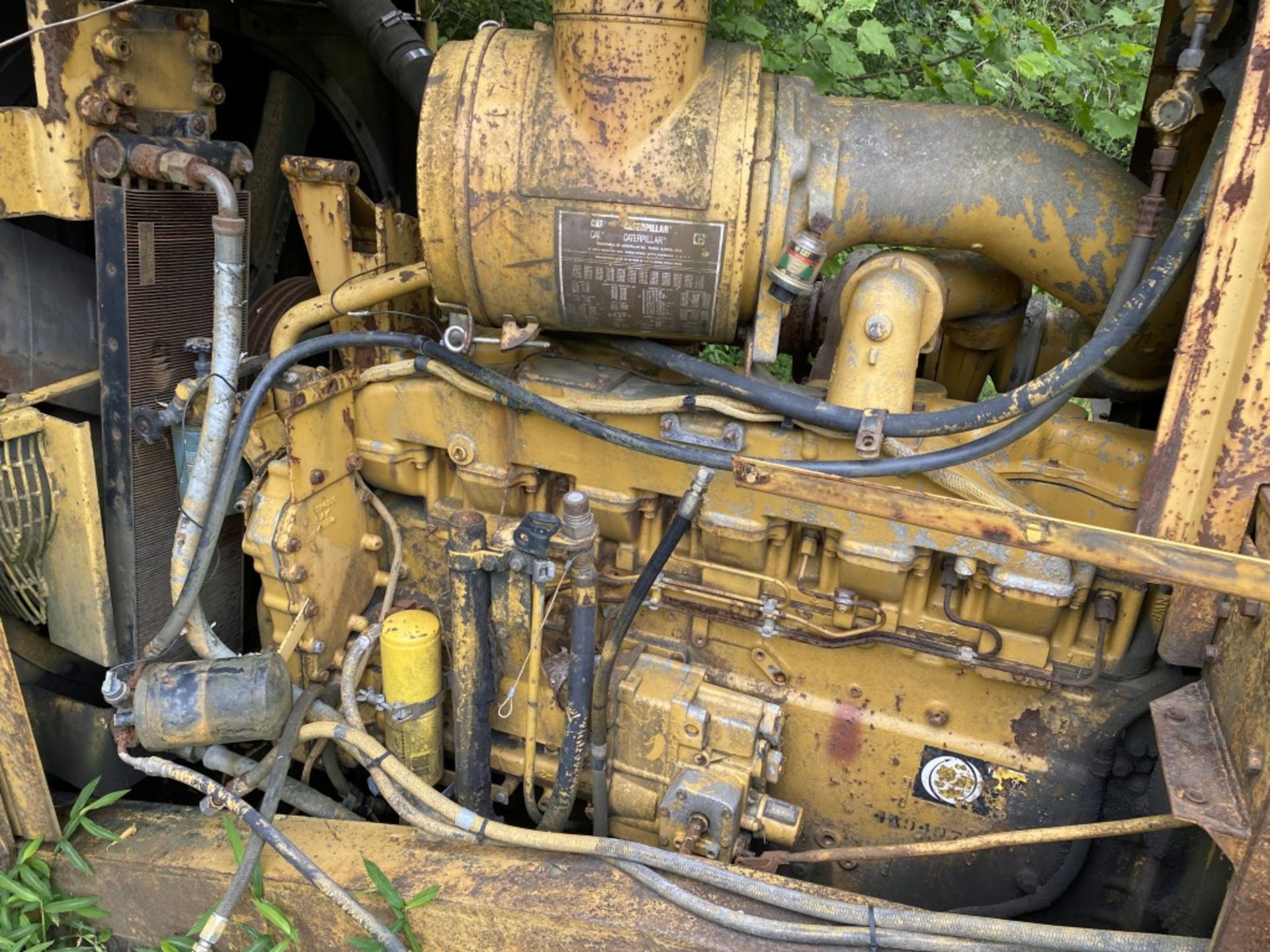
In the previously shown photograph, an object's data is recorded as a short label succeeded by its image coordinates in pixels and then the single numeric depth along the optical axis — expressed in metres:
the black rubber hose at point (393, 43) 2.66
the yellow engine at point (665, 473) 1.75
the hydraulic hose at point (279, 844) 1.82
